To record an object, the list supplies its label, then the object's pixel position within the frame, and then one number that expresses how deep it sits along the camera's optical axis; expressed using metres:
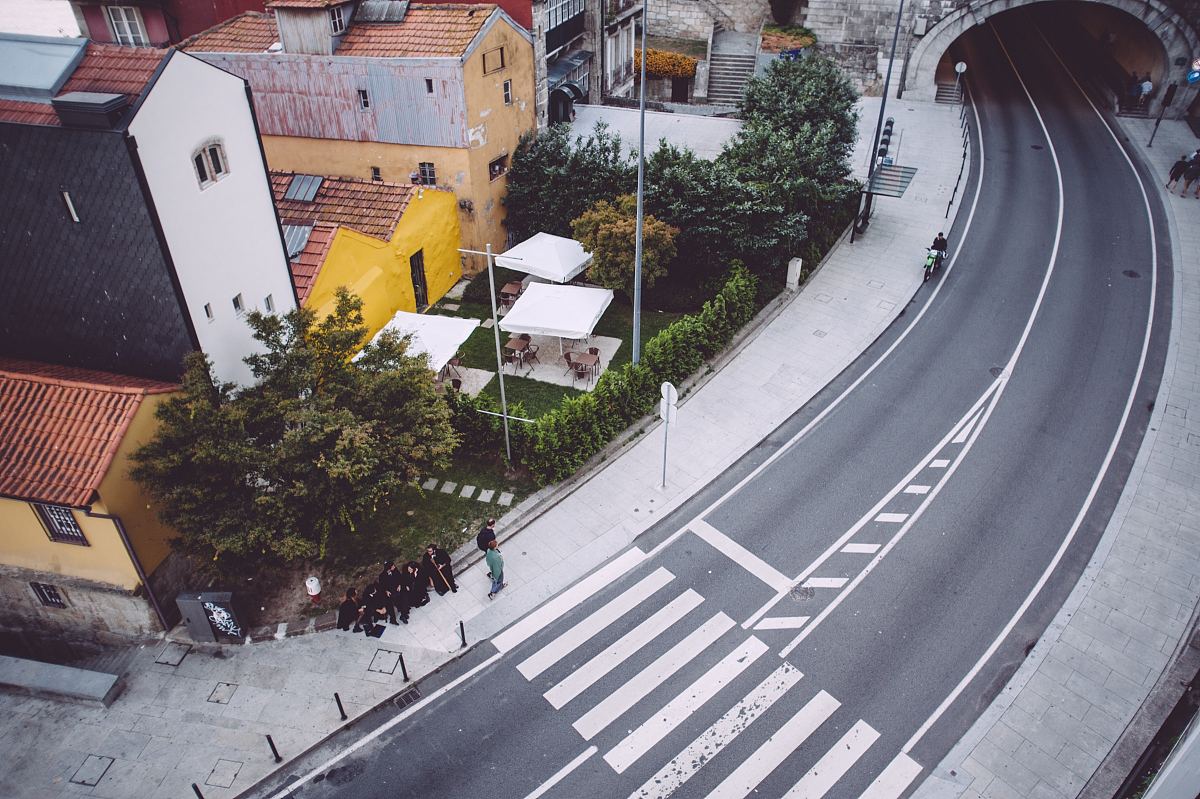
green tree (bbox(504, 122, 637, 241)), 31.33
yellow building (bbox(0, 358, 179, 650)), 17.00
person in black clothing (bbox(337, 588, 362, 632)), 18.23
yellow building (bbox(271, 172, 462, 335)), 25.40
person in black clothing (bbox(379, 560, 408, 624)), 18.42
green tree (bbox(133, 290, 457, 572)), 16.73
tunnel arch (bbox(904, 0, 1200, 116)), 44.12
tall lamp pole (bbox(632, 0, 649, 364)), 22.81
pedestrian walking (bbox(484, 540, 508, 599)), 18.61
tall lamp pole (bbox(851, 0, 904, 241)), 34.25
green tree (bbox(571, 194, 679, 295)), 27.68
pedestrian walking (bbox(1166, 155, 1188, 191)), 37.12
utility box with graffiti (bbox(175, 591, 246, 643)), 17.94
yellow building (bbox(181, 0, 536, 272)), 29.48
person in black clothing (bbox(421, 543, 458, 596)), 18.91
